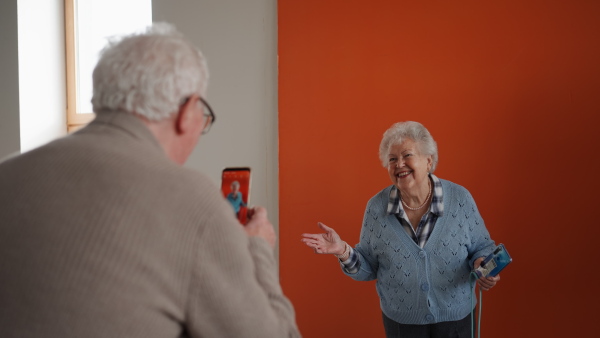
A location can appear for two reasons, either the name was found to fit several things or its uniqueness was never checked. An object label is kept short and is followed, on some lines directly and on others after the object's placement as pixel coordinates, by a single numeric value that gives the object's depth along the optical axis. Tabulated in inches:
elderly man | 34.4
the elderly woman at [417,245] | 88.7
